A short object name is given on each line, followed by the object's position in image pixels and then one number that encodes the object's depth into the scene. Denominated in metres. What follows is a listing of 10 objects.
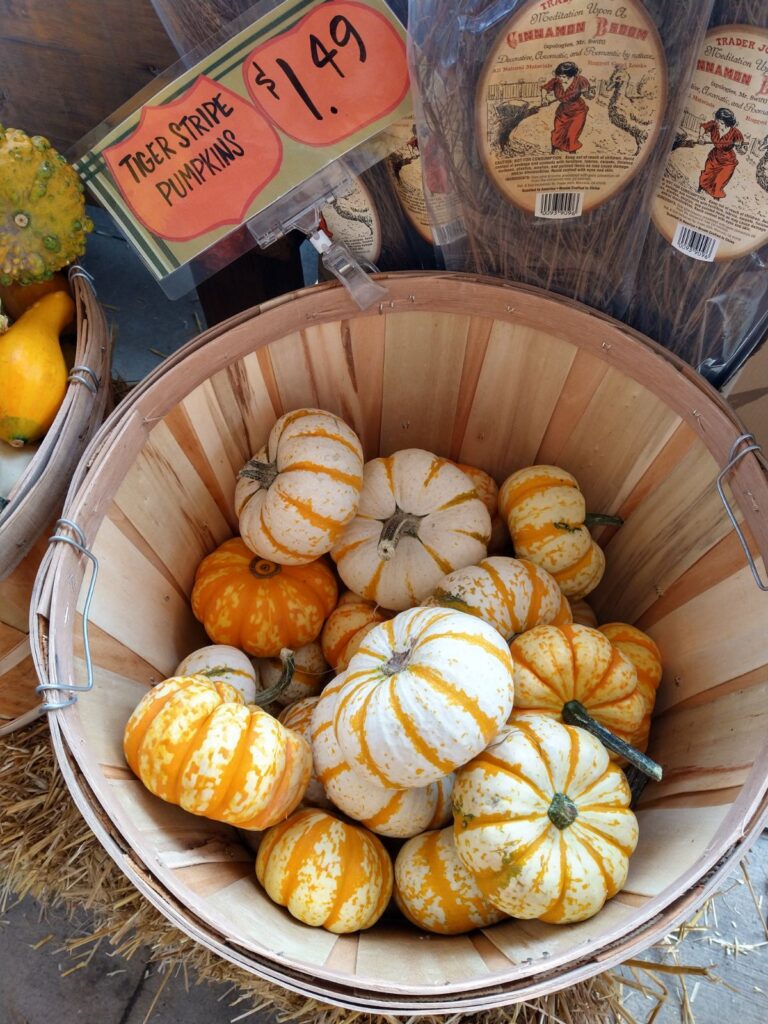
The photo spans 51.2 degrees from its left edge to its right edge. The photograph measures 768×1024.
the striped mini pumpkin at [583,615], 1.36
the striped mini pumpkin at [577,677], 1.09
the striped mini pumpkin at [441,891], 1.01
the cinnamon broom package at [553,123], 0.91
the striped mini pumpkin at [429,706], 0.93
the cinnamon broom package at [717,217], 0.92
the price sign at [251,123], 0.98
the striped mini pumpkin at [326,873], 0.99
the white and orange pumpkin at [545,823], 0.92
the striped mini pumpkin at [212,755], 0.96
